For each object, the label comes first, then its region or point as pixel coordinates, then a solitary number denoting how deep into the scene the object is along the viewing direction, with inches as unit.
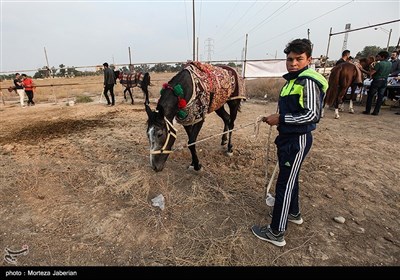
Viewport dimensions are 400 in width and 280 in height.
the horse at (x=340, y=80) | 269.7
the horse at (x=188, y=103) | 107.3
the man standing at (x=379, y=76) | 269.1
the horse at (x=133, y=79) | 408.7
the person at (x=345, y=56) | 291.2
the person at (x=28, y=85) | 422.6
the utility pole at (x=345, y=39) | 1125.1
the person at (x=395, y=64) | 327.3
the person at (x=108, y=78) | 370.9
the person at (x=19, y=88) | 422.0
